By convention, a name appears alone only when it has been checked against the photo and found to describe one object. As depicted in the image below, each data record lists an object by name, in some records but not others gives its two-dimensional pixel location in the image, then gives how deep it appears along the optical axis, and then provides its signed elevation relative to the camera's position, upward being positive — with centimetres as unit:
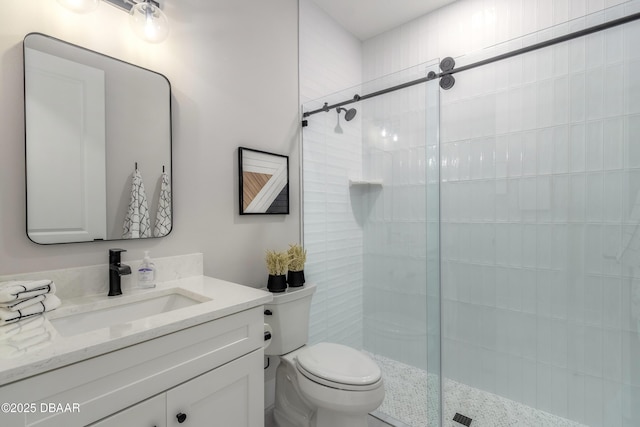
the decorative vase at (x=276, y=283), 166 -39
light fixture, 128 +82
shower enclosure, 152 -13
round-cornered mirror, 108 +27
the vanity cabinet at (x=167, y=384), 69 -46
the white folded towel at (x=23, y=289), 84 -22
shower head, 216 +71
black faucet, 117 -22
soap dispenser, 127 -25
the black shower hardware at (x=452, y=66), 127 +75
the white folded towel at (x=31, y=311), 83 -28
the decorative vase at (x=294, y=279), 176 -38
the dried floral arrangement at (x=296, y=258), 177 -26
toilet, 132 -75
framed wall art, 174 +18
